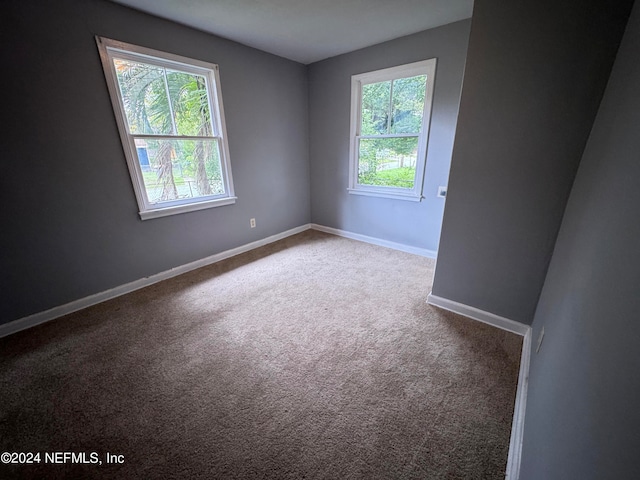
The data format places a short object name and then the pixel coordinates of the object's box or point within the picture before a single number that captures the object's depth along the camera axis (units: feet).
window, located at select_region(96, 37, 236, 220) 7.33
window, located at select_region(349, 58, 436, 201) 9.52
